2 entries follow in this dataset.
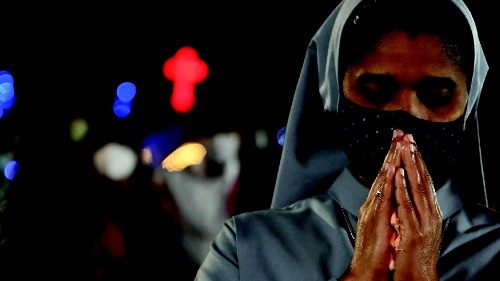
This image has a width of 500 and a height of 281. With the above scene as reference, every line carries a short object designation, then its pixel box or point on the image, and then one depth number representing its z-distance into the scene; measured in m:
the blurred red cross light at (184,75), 15.16
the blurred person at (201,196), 6.38
